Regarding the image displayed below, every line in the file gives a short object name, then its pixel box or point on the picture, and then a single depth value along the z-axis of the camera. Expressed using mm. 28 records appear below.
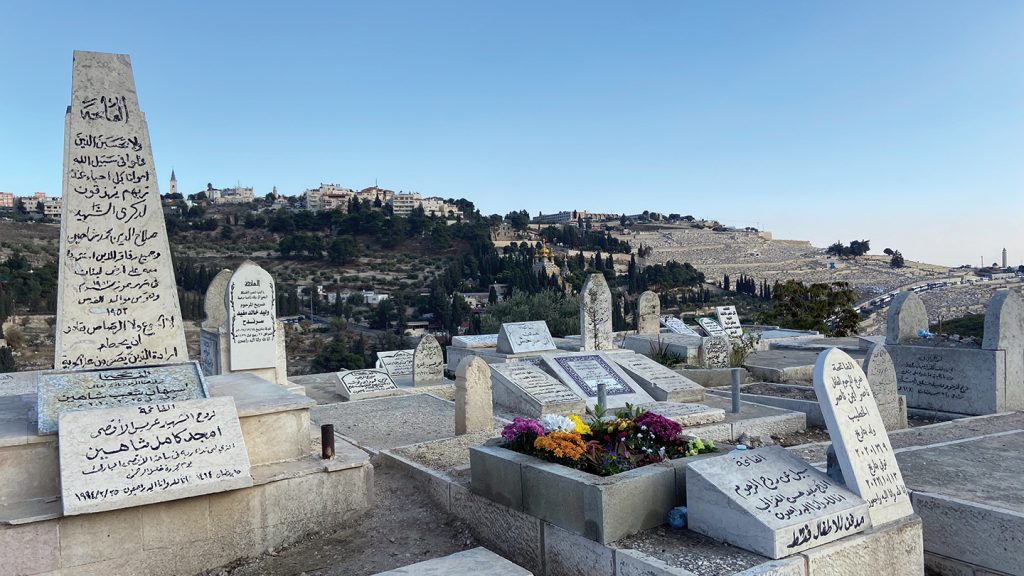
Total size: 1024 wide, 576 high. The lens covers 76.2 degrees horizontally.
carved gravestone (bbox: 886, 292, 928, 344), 10695
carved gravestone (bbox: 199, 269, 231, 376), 11242
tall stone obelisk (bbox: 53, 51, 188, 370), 5594
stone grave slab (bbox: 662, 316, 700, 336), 19650
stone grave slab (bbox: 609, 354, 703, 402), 10914
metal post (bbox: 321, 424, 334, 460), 5555
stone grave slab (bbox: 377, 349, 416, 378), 15219
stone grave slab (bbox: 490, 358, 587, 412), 9898
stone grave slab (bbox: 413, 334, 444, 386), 13305
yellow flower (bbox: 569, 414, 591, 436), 5016
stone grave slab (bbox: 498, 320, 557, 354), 13734
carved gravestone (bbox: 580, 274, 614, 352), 13344
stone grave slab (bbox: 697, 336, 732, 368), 13828
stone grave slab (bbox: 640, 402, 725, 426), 8484
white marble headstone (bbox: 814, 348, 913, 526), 4094
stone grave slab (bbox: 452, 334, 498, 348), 16250
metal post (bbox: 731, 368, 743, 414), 9297
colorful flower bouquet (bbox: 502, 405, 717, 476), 4555
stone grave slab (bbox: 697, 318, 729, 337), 17875
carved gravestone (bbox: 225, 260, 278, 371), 10664
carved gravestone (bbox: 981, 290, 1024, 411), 9320
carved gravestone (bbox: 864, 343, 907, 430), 8570
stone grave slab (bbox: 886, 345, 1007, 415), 9289
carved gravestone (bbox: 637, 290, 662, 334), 16875
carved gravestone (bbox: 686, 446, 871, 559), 3648
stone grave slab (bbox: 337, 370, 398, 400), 12031
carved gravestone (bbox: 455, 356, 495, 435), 7824
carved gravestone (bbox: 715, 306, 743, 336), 18047
